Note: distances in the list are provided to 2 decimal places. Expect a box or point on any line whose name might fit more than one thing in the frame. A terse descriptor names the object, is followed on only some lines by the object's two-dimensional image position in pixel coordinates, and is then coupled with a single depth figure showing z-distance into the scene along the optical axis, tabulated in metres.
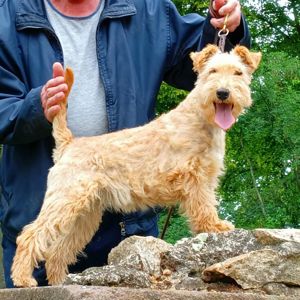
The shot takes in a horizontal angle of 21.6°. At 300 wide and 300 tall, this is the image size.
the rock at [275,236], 3.81
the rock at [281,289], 3.59
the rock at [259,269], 3.59
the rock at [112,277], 3.64
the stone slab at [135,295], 3.22
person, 5.27
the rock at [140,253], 3.77
